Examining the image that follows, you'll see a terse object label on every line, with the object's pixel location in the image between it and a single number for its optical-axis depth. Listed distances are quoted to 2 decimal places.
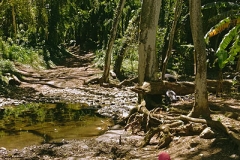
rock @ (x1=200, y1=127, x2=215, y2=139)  6.03
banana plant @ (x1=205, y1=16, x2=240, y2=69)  9.54
